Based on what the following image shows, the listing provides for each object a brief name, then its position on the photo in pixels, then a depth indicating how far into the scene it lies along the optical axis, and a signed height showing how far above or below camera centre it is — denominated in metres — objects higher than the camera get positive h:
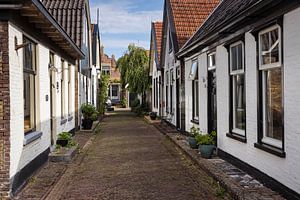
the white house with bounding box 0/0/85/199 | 6.11 +0.15
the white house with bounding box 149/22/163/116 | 24.89 +1.79
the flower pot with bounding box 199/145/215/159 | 9.44 -1.37
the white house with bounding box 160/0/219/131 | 16.25 +2.52
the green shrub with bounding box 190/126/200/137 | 11.06 -1.11
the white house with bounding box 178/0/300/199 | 5.63 +0.08
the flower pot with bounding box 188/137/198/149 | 10.94 -1.39
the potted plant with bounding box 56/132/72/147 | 11.02 -1.23
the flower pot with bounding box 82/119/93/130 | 18.39 -1.38
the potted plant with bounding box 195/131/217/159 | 9.45 -1.25
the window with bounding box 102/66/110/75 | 57.10 +3.71
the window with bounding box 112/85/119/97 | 54.81 +0.60
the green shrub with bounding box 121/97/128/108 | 48.22 -0.96
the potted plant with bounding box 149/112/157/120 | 25.52 -1.38
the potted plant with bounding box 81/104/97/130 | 18.44 -1.01
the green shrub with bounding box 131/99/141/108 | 33.91 -0.78
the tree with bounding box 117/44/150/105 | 31.75 +2.04
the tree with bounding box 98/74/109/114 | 31.59 +0.29
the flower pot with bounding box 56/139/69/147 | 11.03 -1.33
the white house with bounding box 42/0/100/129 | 17.16 +3.20
